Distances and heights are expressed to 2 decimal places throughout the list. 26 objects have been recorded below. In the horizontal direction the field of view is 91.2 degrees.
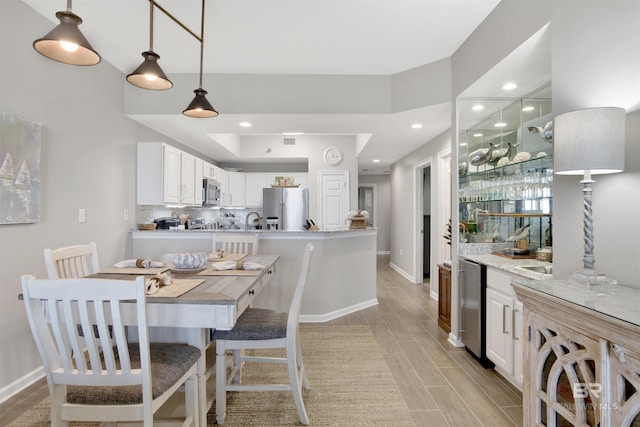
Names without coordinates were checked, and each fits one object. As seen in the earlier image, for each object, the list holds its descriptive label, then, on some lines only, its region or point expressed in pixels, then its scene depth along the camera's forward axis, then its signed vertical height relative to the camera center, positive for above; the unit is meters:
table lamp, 1.29 +0.28
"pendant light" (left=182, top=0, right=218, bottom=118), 2.32 +0.80
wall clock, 5.98 +1.13
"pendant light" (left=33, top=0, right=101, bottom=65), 1.44 +0.83
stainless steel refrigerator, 5.98 +0.13
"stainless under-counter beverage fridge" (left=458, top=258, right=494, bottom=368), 2.54 -0.79
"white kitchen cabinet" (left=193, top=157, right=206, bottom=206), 4.61 +0.45
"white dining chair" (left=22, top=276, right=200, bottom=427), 1.17 -0.59
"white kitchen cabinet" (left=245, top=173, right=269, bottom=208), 6.46 +0.56
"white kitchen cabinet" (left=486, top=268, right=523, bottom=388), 2.12 -0.80
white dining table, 1.43 -0.44
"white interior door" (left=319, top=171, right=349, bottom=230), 6.02 +0.31
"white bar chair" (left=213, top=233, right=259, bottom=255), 3.03 -0.27
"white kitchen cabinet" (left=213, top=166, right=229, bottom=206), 5.68 +0.59
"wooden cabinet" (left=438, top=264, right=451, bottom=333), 3.27 -0.88
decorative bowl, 2.10 -0.31
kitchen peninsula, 3.57 -0.50
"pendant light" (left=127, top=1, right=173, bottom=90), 1.88 +0.87
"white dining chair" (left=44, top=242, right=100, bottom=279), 1.90 -0.31
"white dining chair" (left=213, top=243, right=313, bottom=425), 1.83 -0.75
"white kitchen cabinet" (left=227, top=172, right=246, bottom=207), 6.25 +0.52
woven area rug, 1.91 -1.24
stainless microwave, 4.89 +0.37
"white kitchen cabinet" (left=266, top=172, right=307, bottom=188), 6.40 +0.79
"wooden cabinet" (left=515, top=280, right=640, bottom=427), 0.94 -0.49
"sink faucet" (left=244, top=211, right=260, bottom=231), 6.35 -0.06
